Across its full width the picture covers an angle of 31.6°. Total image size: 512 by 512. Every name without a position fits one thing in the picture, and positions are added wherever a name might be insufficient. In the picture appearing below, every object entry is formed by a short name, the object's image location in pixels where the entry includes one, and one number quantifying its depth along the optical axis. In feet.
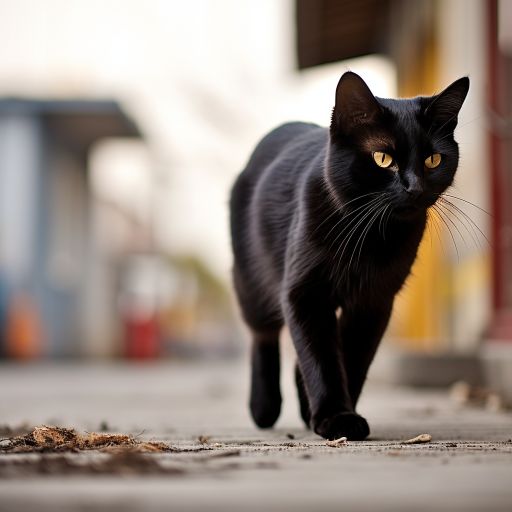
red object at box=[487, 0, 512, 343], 16.87
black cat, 7.06
